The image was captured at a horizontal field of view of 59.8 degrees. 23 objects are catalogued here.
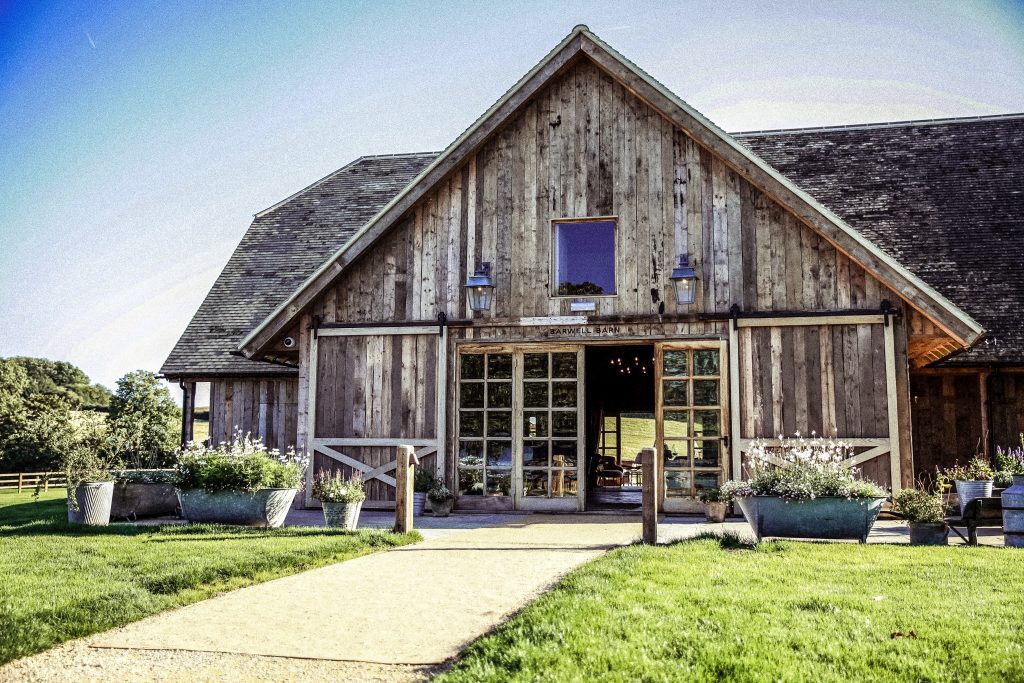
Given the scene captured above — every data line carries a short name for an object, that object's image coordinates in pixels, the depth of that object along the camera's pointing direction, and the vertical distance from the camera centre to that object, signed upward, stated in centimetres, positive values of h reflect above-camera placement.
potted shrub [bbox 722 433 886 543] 805 -65
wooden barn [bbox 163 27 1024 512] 1115 +156
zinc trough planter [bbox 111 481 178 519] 1033 -85
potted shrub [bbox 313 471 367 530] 937 -77
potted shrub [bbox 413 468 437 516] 1166 -69
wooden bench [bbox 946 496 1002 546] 827 -78
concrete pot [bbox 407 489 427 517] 1141 -94
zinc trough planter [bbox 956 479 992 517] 1053 -68
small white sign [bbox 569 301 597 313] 1193 +166
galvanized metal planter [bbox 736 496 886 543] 805 -77
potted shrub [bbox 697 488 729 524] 1056 -89
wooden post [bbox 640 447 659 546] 813 -61
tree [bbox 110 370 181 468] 3316 +114
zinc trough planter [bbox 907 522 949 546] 825 -94
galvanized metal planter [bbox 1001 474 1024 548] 806 -76
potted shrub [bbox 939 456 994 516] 1054 -59
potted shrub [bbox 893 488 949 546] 826 -79
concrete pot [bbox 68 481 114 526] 950 -80
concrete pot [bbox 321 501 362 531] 937 -89
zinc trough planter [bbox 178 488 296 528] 941 -82
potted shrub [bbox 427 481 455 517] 1159 -91
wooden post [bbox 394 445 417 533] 896 -63
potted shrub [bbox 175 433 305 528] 943 -62
